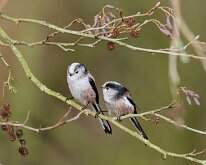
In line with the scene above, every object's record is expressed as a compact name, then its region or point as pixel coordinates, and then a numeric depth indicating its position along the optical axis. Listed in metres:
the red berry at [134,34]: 7.81
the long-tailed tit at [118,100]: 11.36
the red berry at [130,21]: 7.97
